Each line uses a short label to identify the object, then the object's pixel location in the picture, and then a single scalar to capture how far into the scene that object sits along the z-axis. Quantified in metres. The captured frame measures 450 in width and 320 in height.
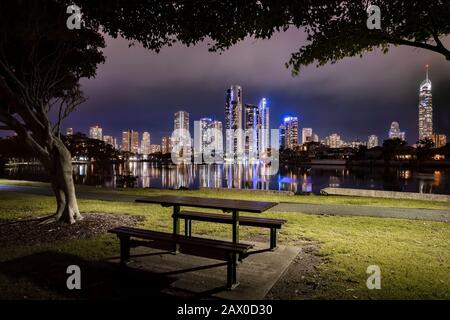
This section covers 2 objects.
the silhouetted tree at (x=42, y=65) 8.48
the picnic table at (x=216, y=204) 5.71
